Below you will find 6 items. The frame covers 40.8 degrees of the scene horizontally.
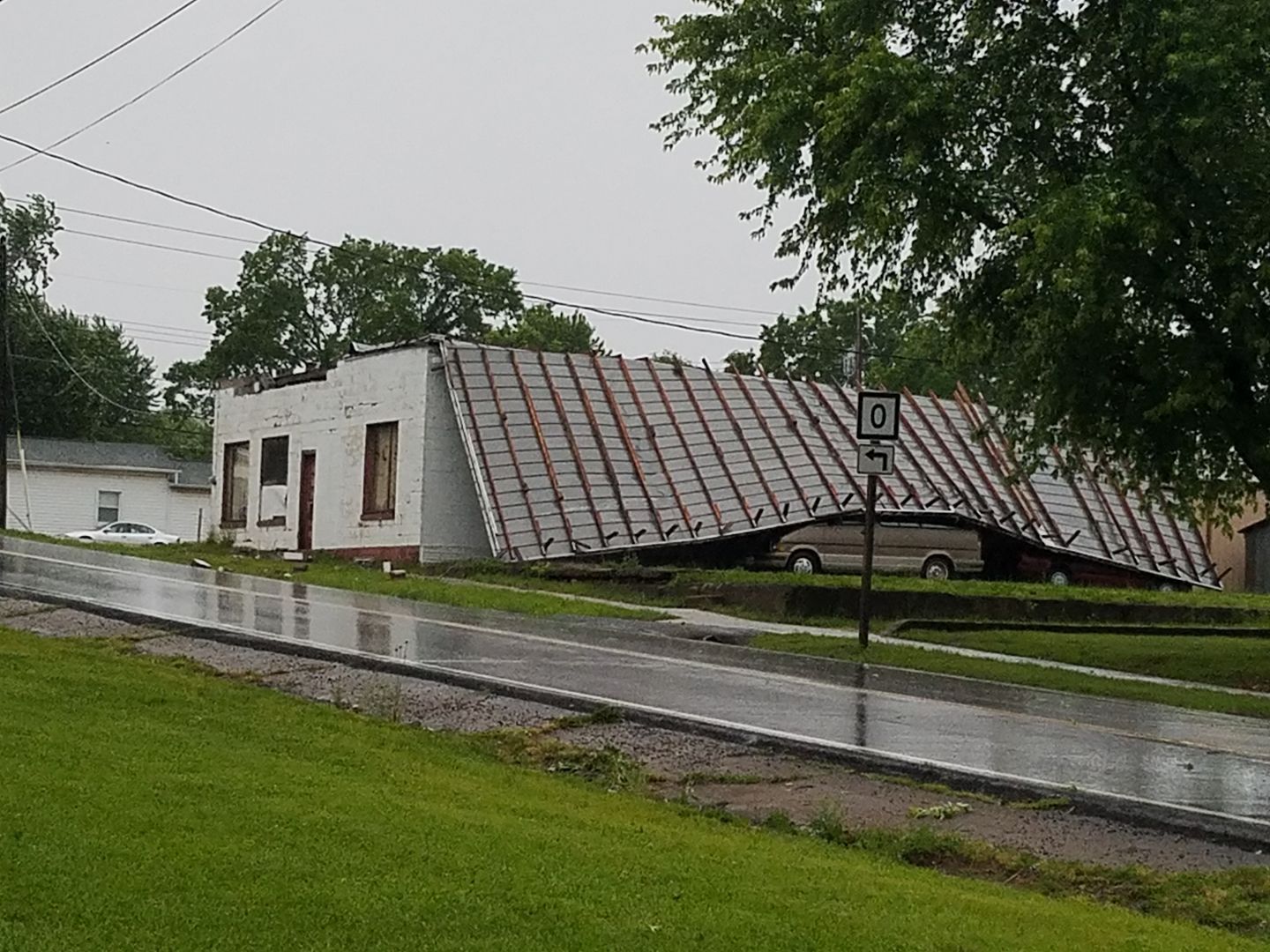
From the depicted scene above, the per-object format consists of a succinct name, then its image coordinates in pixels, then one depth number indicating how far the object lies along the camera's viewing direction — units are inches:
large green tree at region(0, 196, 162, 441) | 2728.8
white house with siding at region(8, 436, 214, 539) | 2215.8
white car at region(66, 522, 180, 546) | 2069.4
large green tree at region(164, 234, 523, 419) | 3112.7
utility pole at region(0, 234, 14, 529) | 1729.8
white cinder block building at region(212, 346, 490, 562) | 1315.2
